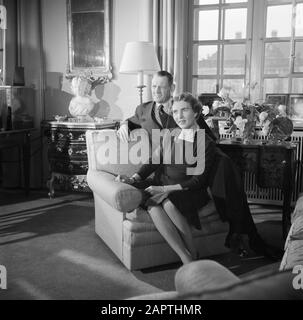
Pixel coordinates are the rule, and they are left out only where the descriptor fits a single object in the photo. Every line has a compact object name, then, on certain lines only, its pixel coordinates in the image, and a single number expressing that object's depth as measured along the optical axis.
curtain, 4.21
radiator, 3.96
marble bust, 4.48
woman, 2.39
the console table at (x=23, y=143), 4.18
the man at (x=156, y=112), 2.99
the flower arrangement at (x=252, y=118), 3.06
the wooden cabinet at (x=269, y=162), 2.95
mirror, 4.58
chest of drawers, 4.21
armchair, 2.43
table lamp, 3.83
